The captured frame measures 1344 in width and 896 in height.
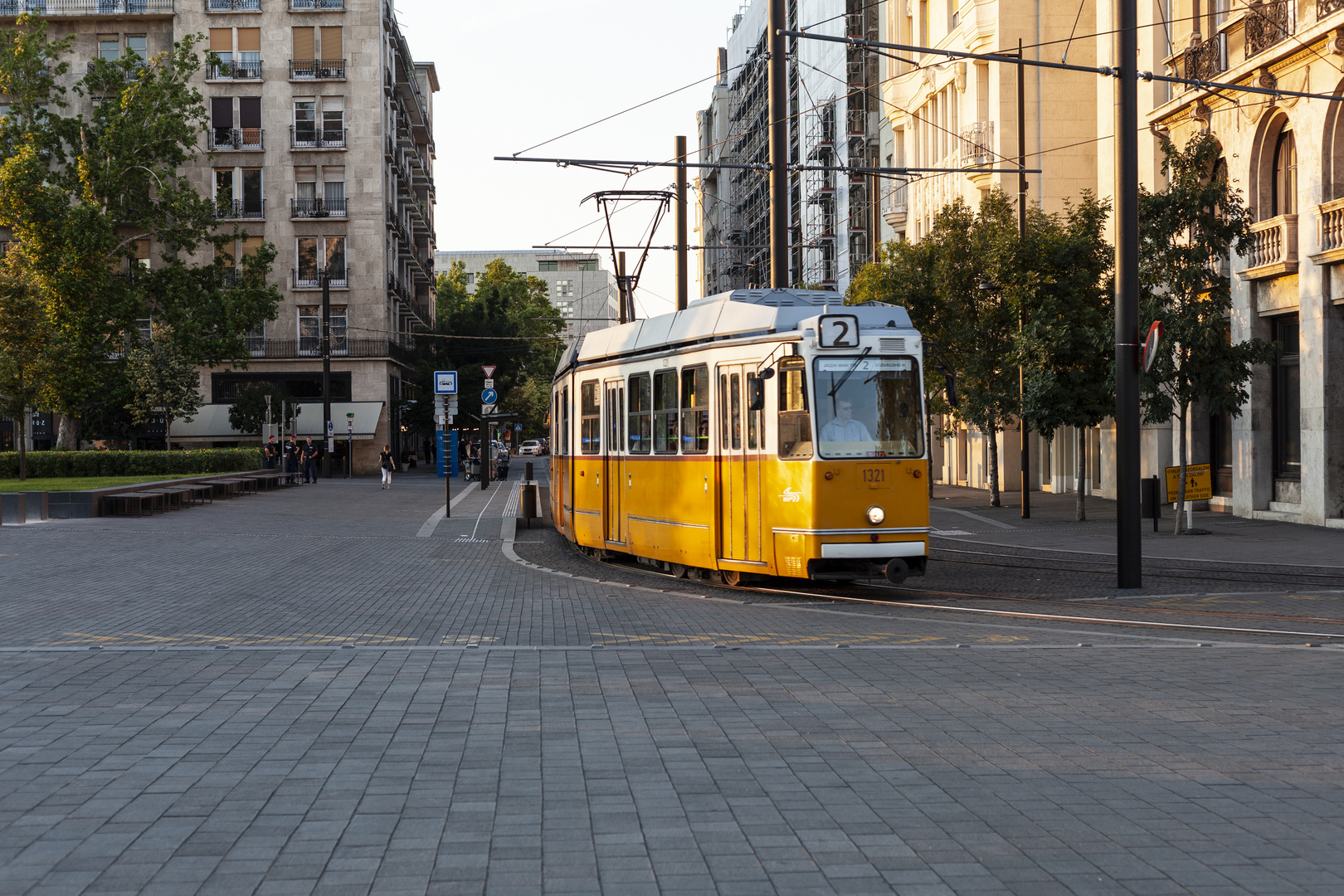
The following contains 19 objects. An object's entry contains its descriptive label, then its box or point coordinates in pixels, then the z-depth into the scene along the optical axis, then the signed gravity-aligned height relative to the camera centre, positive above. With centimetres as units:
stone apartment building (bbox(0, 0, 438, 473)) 6581 +1410
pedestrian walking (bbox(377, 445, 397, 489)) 4784 -77
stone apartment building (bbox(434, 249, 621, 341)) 17646 +1931
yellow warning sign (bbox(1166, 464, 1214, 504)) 2347 -86
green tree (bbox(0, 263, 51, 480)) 3862 +297
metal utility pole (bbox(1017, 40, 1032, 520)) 2839 +97
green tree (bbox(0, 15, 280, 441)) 4888 +886
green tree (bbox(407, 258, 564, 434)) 7419 +531
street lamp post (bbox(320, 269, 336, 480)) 5603 +284
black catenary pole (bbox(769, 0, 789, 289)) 1997 +421
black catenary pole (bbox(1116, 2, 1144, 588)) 1470 +131
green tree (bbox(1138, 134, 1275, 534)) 2342 +248
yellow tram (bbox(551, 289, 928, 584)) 1427 -2
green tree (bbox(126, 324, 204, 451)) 5344 +291
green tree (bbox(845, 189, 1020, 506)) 3009 +317
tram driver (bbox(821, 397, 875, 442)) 1438 +10
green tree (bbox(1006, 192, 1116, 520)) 2656 +223
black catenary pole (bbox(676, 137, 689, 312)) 2764 +442
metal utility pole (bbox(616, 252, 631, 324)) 3174 +388
